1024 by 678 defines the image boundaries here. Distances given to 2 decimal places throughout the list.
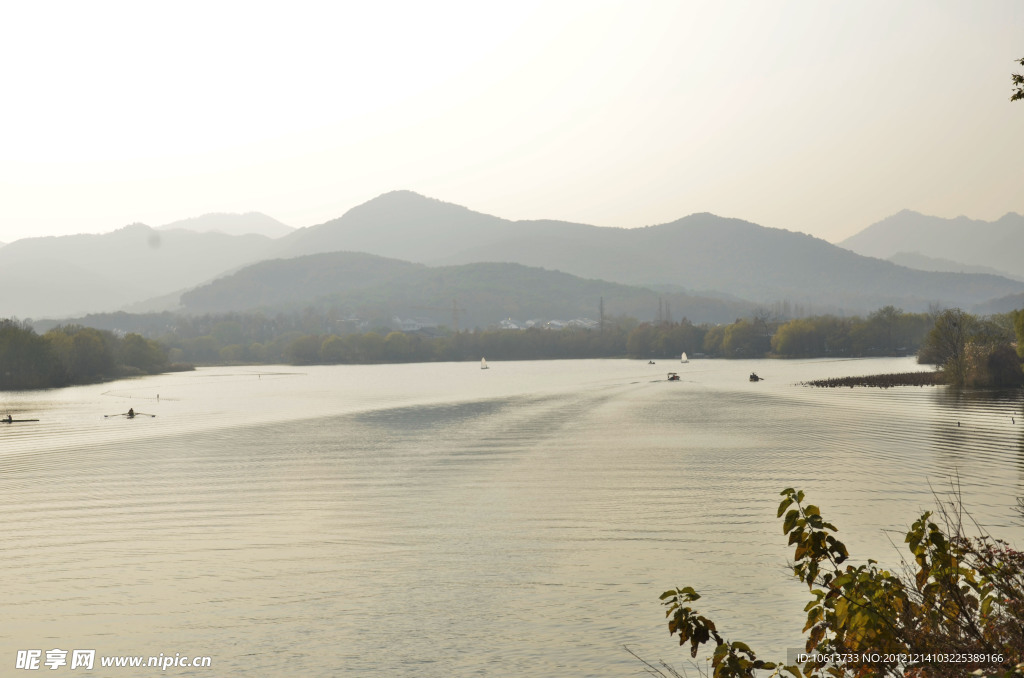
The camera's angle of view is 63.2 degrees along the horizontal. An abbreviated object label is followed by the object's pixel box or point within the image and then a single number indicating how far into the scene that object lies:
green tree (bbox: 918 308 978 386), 84.12
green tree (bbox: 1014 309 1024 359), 77.55
